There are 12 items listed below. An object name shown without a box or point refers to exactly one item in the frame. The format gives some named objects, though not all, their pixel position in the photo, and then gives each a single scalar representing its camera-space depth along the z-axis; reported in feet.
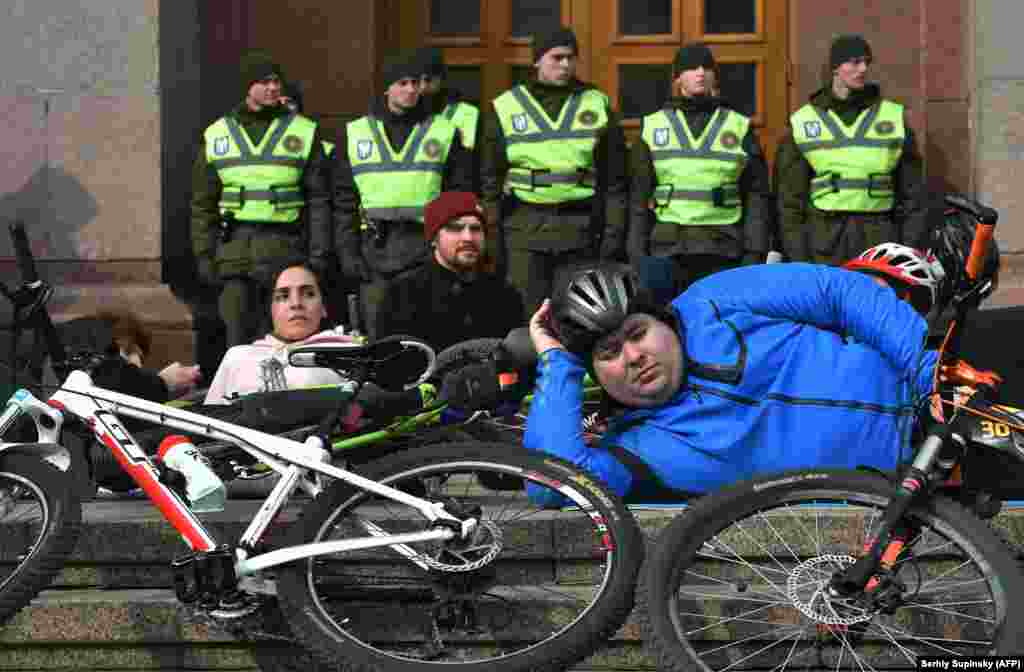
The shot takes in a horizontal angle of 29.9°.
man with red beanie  27.63
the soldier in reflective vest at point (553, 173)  32.42
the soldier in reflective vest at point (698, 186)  32.55
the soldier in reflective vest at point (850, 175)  32.91
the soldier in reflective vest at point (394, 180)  32.30
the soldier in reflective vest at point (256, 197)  32.60
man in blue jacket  18.83
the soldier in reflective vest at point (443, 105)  32.73
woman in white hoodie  24.13
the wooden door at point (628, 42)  41.22
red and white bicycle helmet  22.07
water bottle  18.71
